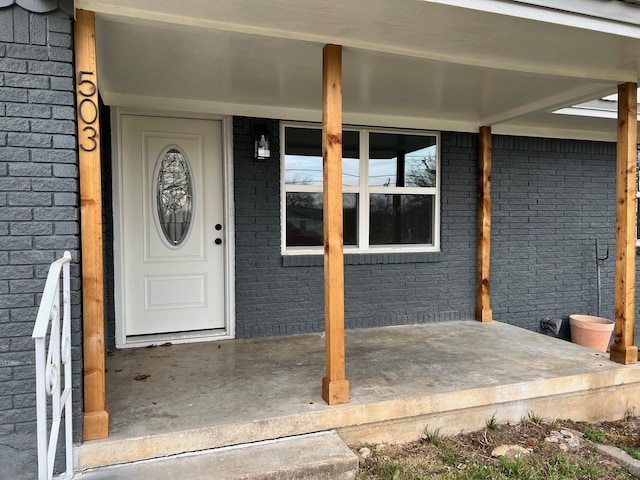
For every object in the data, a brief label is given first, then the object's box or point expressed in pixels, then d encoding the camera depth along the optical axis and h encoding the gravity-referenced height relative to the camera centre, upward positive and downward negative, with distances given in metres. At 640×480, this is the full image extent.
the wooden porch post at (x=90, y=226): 2.21 +0.02
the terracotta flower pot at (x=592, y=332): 4.78 -1.15
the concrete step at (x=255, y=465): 2.14 -1.18
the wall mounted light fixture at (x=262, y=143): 4.08 +0.79
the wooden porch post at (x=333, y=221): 2.65 +0.04
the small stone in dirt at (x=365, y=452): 2.61 -1.34
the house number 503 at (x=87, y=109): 2.21 +0.61
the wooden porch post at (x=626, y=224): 3.45 +0.01
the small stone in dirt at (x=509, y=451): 2.66 -1.36
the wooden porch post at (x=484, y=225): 4.85 +0.02
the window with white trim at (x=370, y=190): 4.37 +0.39
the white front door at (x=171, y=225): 3.93 +0.03
